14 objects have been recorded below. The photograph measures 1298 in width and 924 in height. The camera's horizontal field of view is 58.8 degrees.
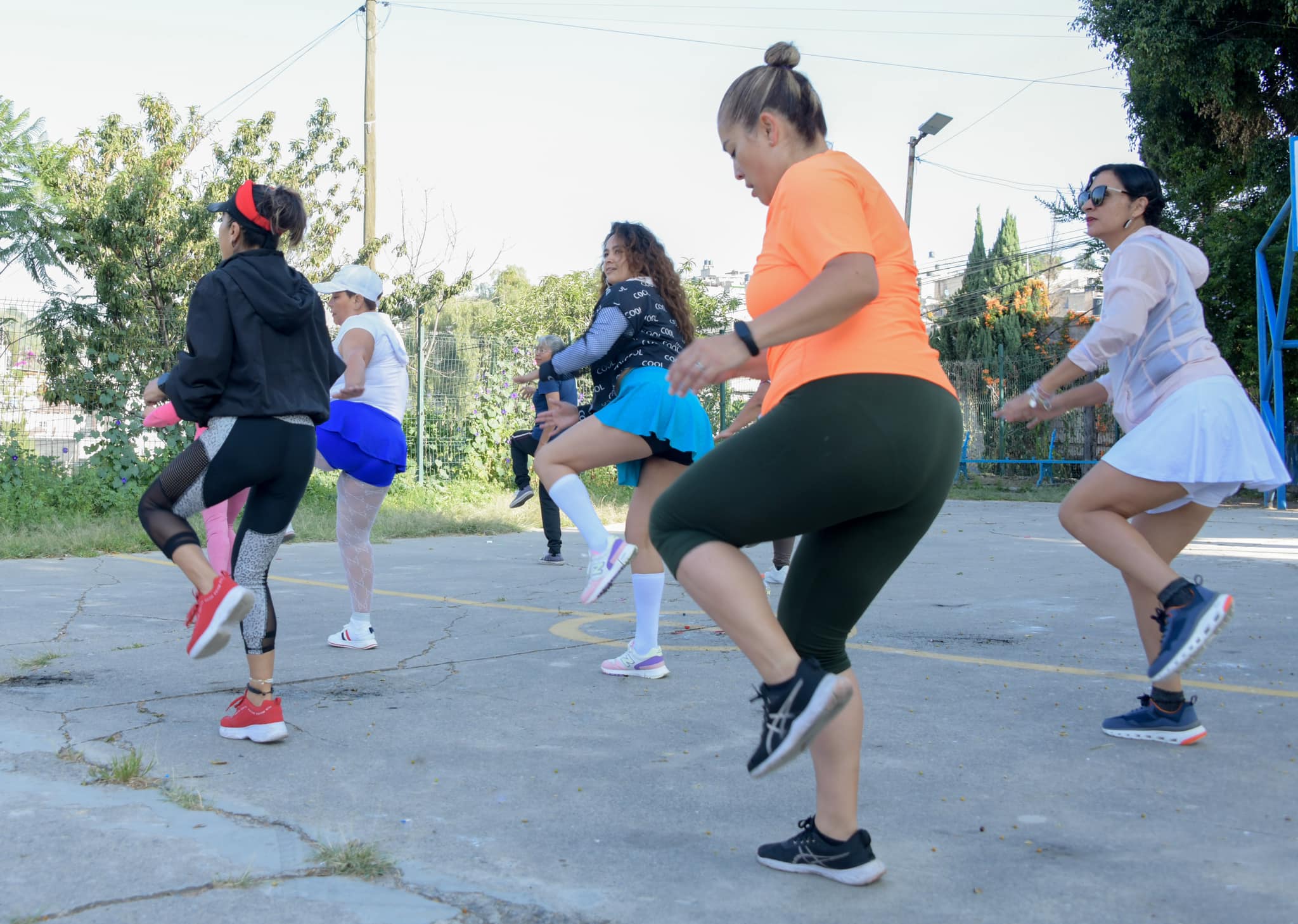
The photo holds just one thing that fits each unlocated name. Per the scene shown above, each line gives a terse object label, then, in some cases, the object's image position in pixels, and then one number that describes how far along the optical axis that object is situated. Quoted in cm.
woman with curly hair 449
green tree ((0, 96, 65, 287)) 1555
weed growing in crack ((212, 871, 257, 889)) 229
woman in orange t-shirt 226
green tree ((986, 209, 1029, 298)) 3859
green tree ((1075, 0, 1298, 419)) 1697
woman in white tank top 495
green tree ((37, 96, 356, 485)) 1153
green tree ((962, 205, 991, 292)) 3859
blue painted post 1379
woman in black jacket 349
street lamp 2769
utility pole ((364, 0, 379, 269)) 1803
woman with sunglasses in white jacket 346
